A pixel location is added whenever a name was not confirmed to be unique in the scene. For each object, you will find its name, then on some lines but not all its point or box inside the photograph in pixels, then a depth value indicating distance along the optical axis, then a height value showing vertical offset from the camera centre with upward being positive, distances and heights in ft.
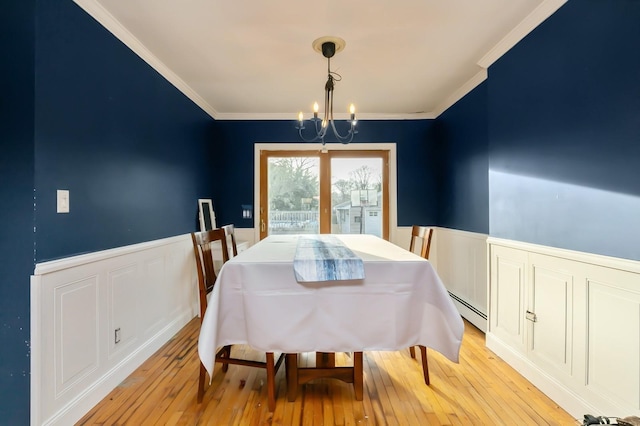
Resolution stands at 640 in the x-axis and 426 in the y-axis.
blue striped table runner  5.41 -1.01
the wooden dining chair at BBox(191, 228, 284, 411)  5.93 -1.67
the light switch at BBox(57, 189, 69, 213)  5.55 +0.18
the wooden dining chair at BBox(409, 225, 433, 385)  6.82 -0.89
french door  14.17 +0.88
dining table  5.50 -1.72
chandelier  7.44 +4.14
